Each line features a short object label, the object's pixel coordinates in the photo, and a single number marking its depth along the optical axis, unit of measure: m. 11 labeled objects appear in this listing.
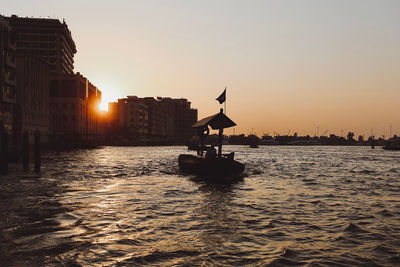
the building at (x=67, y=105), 115.12
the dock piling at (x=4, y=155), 28.19
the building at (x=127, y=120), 180.38
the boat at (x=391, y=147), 138.75
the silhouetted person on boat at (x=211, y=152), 29.41
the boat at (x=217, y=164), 28.47
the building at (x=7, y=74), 63.34
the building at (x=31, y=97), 79.31
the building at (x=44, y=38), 131.75
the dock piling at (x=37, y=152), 32.41
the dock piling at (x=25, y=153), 32.03
